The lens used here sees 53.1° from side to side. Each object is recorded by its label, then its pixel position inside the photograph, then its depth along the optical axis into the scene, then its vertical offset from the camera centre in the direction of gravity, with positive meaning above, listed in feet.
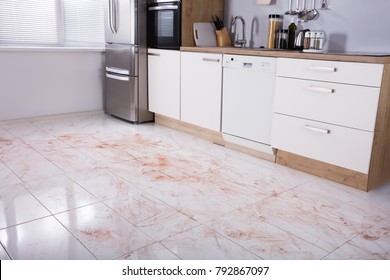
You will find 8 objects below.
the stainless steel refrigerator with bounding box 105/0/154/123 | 12.25 -0.57
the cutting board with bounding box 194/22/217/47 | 11.75 +0.23
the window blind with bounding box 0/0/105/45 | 12.73 +0.59
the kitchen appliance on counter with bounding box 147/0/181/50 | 11.59 +0.52
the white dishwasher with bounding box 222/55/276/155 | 9.15 -1.36
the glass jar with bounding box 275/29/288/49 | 10.36 +0.16
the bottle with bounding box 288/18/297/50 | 10.29 +0.31
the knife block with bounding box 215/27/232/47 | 11.97 +0.15
